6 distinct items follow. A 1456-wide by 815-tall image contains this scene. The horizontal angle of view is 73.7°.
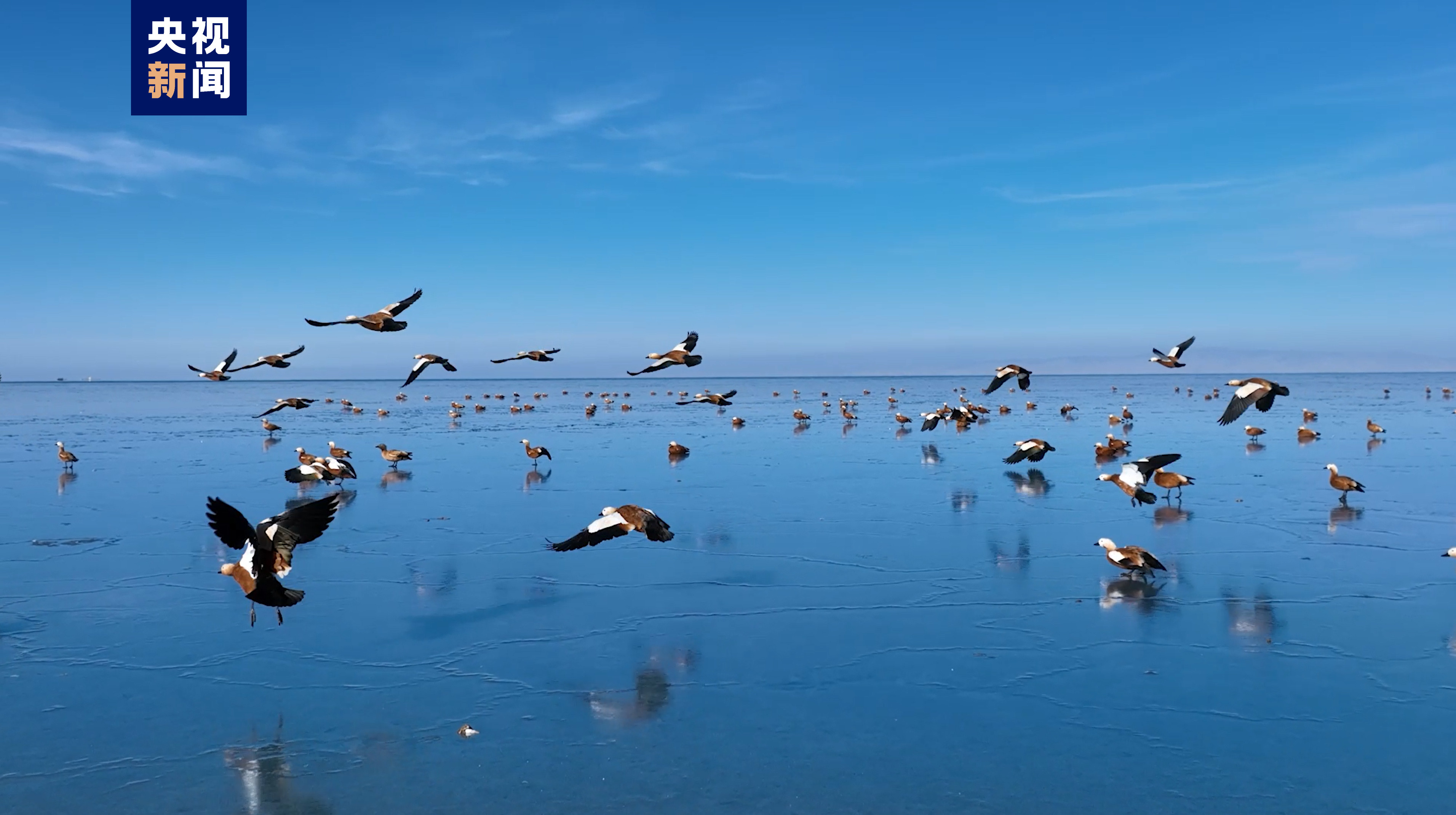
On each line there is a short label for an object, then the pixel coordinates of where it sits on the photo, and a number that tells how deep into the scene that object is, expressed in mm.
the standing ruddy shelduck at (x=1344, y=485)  16406
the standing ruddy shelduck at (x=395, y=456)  24266
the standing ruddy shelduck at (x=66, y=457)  23984
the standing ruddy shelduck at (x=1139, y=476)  15969
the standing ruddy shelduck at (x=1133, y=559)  10938
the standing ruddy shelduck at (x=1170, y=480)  16812
